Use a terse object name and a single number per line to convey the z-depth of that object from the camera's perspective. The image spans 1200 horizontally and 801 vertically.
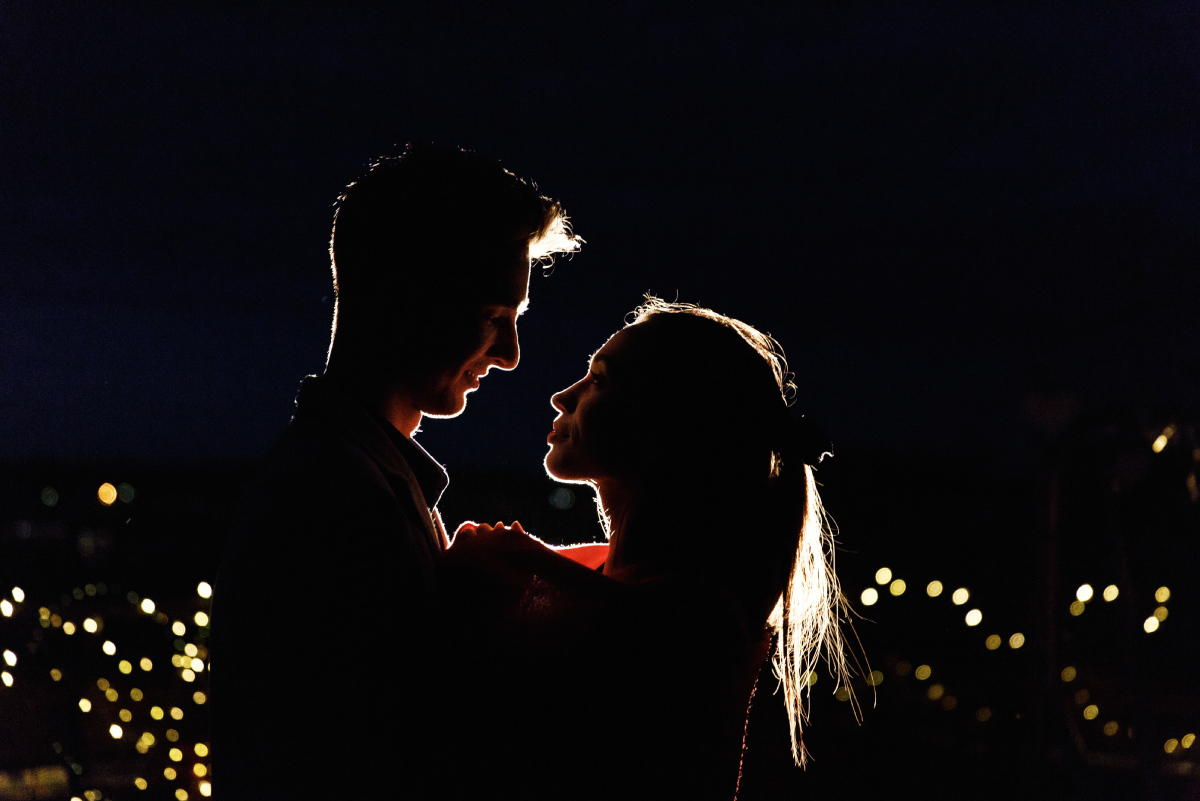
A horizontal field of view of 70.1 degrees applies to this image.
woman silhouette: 1.49
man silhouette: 1.36
